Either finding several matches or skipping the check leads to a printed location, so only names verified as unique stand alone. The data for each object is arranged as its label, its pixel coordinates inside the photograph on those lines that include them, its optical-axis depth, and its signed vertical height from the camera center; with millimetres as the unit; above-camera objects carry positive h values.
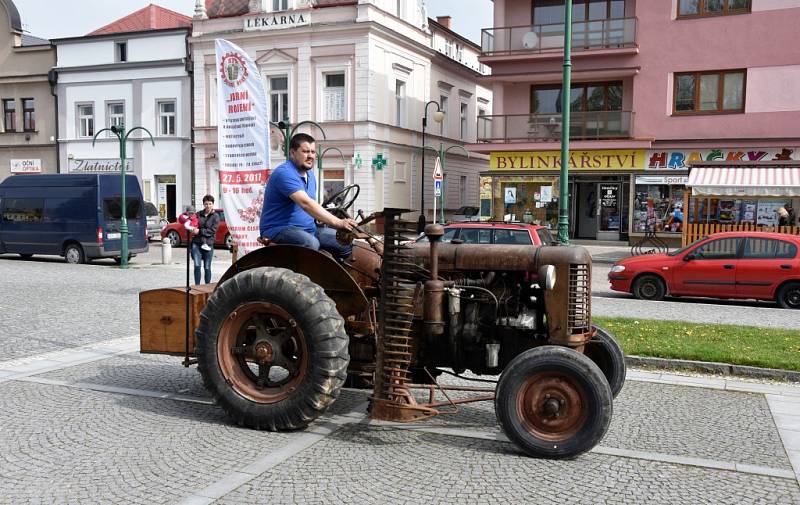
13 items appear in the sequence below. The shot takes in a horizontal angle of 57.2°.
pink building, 26969 +3900
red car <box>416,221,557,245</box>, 14117 -599
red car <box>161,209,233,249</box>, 27745 -1366
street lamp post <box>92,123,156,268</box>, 20297 -1050
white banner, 8328 +698
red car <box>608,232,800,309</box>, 13766 -1253
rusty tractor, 5000 -984
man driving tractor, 5738 -56
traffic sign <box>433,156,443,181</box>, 25844 +1052
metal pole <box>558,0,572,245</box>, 13852 +1109
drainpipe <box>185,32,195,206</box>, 37188 +5748
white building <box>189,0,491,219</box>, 34719 +6061
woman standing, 14188 -693
